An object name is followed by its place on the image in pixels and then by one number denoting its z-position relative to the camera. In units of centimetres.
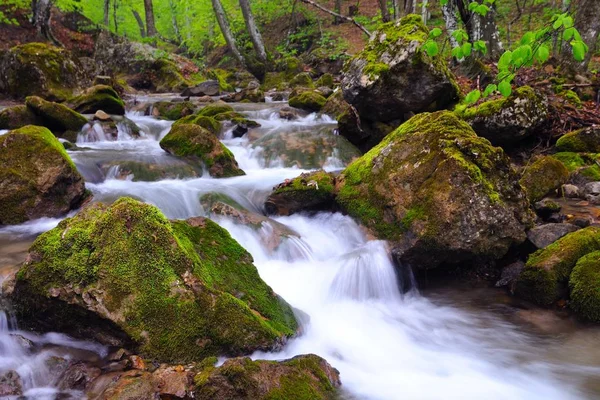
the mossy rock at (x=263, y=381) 251
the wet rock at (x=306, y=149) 916
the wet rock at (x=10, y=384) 279
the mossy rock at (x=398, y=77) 854
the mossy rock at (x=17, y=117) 945
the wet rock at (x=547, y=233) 507
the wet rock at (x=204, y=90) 1762
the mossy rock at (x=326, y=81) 1723
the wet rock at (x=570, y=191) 646
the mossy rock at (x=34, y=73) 1300
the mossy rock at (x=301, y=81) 1794
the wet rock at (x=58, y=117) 957
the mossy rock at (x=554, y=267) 449
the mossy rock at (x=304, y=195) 652
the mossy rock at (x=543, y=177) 639
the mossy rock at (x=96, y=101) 1211
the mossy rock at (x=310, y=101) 1291
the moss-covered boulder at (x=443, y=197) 499
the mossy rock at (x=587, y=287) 414
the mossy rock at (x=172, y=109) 1327
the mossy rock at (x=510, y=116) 780
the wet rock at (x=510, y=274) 501
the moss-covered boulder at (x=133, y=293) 310
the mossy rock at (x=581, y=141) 781
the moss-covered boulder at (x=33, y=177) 567
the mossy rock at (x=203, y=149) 828
